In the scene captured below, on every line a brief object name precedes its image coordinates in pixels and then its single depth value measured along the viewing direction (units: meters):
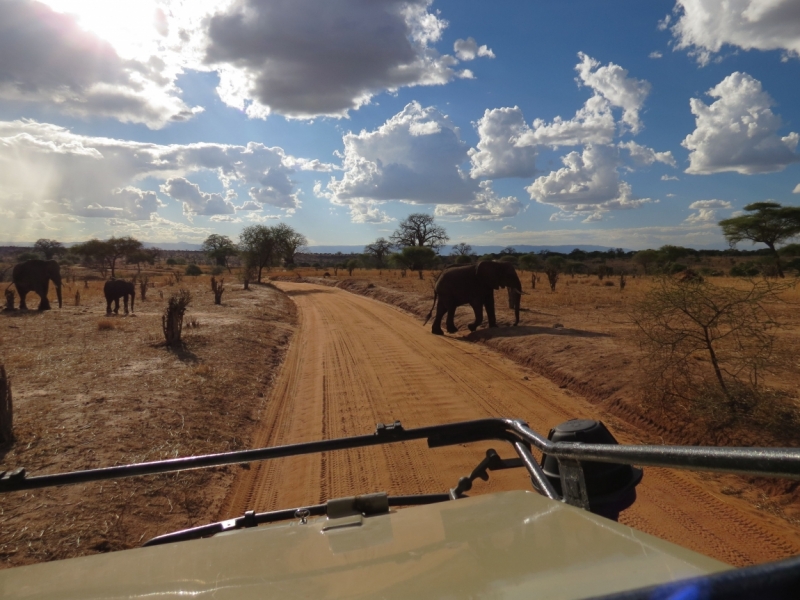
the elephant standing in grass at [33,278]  21.50
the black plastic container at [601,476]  2.35
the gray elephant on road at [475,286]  15.98
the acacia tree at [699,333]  7.05
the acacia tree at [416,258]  65.69
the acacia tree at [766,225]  35.88
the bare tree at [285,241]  49.41
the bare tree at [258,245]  46.22
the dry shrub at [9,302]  20.89
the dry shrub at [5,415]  6.28
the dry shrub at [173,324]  12.38
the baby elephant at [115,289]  19.58
